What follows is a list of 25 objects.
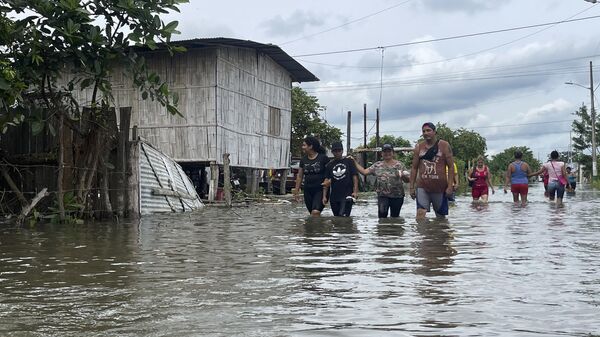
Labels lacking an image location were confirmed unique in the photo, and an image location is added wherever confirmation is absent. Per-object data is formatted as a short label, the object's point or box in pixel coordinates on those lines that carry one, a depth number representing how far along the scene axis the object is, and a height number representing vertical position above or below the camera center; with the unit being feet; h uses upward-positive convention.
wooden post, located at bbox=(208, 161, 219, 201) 80.10 +0.05
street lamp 179.22 +15.23
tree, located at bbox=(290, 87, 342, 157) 153.58 +12.70
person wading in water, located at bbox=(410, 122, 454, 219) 34.60 +0.59
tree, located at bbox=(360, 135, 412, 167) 185.06 +13.65
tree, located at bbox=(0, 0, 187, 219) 33.17 +6.49
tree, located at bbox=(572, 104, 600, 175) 235.20 +14.58
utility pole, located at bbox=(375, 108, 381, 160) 168.37 +12.79
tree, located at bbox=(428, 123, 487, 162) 261.03 +14.10
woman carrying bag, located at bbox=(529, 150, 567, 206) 57.77 +0.54
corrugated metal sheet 49.75 -0.16
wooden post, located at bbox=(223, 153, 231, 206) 66.39 -0.51
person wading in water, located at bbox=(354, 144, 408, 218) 37.88 +0.11
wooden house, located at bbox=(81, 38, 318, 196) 79.66 +8.84
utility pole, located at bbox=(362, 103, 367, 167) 170.19 +13.81
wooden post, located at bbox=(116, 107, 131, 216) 44.73 +1.56
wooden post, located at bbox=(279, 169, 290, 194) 108.78 -0.12
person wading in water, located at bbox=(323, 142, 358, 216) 38.24 -0.11
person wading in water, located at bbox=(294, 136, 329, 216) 38.60 +0.47
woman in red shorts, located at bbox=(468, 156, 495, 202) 62.39 +0.12
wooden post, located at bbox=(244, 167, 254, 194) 98.43 -0.19
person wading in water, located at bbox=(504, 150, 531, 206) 56.90 +0.44
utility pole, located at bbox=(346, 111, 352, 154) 152.46 +10.88
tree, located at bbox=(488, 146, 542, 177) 377.30 +12.68
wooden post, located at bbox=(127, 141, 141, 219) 45.39 +0.01
